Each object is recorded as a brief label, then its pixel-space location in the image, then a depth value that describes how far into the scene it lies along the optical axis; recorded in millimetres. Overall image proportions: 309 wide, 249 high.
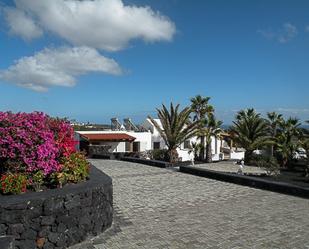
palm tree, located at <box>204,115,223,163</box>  37562
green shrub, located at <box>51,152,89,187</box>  8328
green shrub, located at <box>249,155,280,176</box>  19297
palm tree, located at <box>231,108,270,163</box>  31773
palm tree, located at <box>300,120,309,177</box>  24862
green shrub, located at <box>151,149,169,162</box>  32244
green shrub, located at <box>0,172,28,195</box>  7250
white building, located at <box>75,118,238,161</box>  37781
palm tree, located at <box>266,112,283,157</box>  33125
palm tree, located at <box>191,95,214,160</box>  38219
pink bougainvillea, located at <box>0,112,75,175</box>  7934
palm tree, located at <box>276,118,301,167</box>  28703
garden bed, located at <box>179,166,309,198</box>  12992
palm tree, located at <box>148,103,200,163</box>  30719
